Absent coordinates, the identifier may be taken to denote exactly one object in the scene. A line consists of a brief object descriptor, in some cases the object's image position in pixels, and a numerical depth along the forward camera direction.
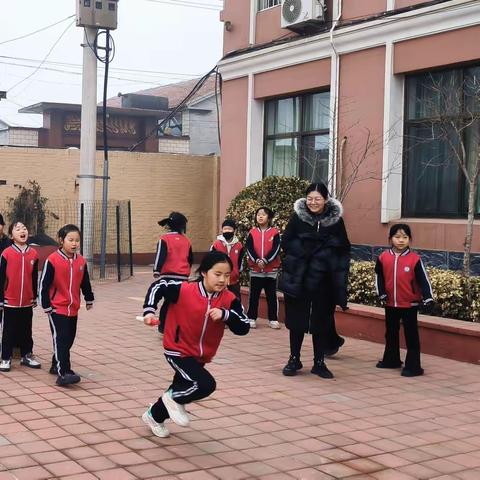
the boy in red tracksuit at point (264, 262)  10.42
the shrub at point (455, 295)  9.09
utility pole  16.20
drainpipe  13.16
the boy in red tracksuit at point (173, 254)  9.14
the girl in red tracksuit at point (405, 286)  7.92
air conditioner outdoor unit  13.45
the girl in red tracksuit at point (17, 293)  7.68
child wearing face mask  10.46
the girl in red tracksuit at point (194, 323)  5.28
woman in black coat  7.69
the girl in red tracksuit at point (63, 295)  7.05
